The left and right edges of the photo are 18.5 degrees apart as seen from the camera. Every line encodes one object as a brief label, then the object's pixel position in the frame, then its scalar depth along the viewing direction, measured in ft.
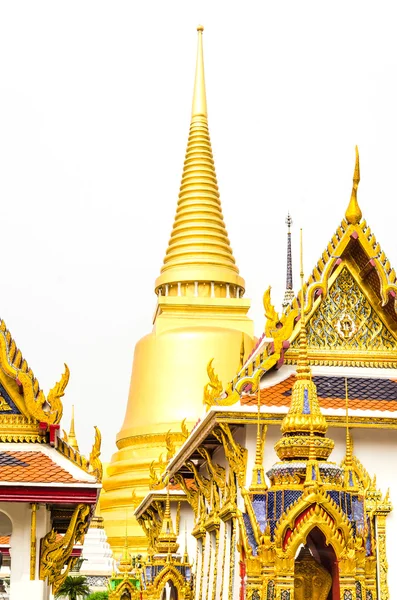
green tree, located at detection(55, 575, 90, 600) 93.86
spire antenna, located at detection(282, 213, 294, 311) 114.38
